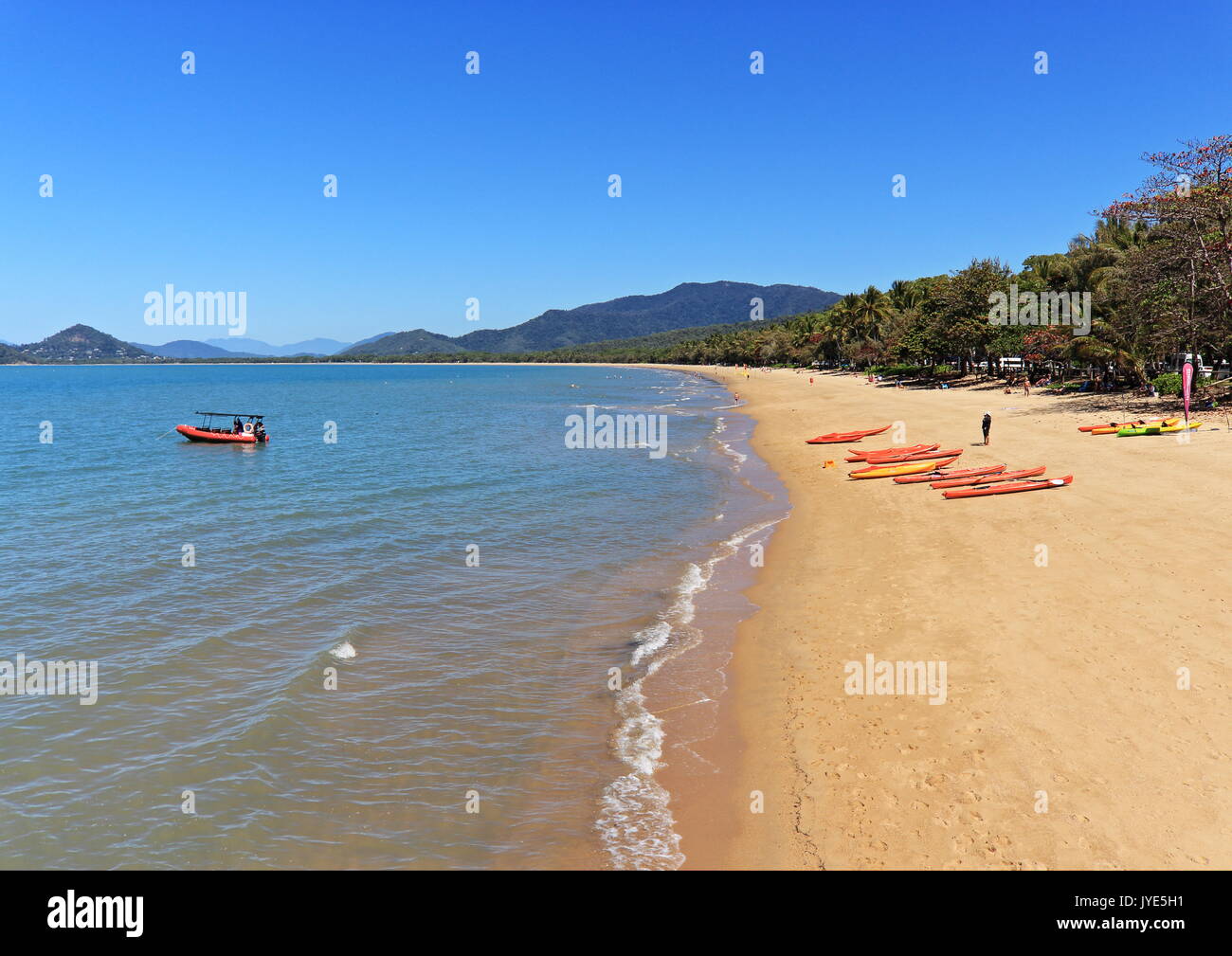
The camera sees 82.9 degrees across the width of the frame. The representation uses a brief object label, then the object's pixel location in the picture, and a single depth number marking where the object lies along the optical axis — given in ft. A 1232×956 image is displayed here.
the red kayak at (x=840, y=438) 120.88
